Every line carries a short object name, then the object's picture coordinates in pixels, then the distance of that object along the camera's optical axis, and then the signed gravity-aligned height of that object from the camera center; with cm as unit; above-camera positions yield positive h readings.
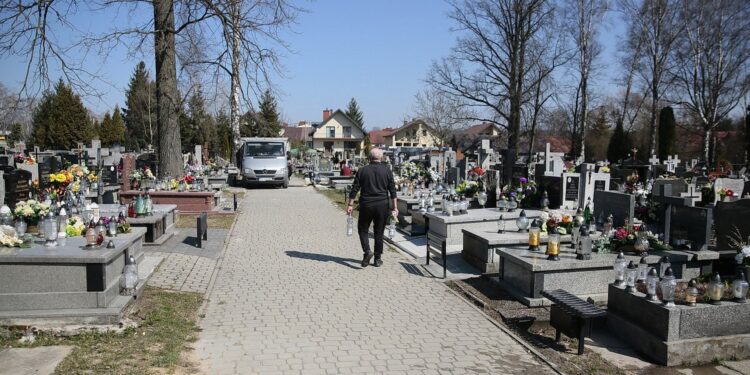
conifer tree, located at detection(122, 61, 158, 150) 5203 +450
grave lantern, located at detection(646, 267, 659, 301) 557 -124
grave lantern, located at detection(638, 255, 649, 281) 662 -128
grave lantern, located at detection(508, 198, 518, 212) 1155 -94
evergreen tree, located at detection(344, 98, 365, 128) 9434 +771
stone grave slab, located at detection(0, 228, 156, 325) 562 -139
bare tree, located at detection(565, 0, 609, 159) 3606 +708
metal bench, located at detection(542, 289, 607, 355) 539 -155
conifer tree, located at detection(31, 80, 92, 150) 5506 +274
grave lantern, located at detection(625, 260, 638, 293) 600 -124
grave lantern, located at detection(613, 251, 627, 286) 616 -124
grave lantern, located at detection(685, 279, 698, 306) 536 -128
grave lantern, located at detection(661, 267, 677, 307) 536 -122
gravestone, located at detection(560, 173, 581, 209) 1326 -67
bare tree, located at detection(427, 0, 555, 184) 2911 +542
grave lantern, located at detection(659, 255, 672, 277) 582 -116
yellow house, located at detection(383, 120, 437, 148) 8442 +338
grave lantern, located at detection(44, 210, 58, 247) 619 -90
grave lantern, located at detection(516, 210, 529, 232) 932 -105
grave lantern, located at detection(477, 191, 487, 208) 1331 -92
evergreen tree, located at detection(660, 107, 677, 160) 4028 +218
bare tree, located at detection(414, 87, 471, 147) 4675 +319
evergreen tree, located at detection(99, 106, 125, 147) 5919 +250
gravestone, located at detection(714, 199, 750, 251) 698 -76
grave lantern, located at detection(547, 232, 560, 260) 717 -112
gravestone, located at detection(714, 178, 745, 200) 1458 -55
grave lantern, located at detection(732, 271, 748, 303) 544 -124
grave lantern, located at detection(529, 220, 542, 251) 765 -107
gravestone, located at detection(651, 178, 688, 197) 1283 -58
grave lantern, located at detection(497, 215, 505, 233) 945 -115
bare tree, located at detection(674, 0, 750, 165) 3206 +653
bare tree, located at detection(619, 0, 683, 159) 3466 +797
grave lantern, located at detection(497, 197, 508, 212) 1149 -92
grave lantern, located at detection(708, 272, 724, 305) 543 -125
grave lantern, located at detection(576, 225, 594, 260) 709 -107
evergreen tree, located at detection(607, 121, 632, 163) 4369 +134
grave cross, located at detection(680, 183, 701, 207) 1284 -76
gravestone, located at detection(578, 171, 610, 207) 1316 -55
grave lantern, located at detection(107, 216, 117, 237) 726 -98
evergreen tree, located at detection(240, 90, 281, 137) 5273 +314
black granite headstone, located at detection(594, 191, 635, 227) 839 -69
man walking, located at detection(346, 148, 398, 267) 866 -58
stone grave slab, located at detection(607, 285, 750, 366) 523 -164
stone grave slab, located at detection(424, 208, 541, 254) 1084 -127
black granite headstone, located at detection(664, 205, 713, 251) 723 -85
